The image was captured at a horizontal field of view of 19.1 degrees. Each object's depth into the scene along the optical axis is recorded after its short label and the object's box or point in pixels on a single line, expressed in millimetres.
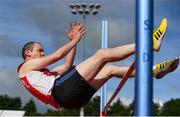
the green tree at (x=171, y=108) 51688
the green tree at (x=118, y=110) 49219
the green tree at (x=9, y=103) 60562
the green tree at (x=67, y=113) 48325
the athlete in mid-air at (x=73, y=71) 5414
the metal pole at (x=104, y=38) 8383
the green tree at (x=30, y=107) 60366
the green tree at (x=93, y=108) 53550
